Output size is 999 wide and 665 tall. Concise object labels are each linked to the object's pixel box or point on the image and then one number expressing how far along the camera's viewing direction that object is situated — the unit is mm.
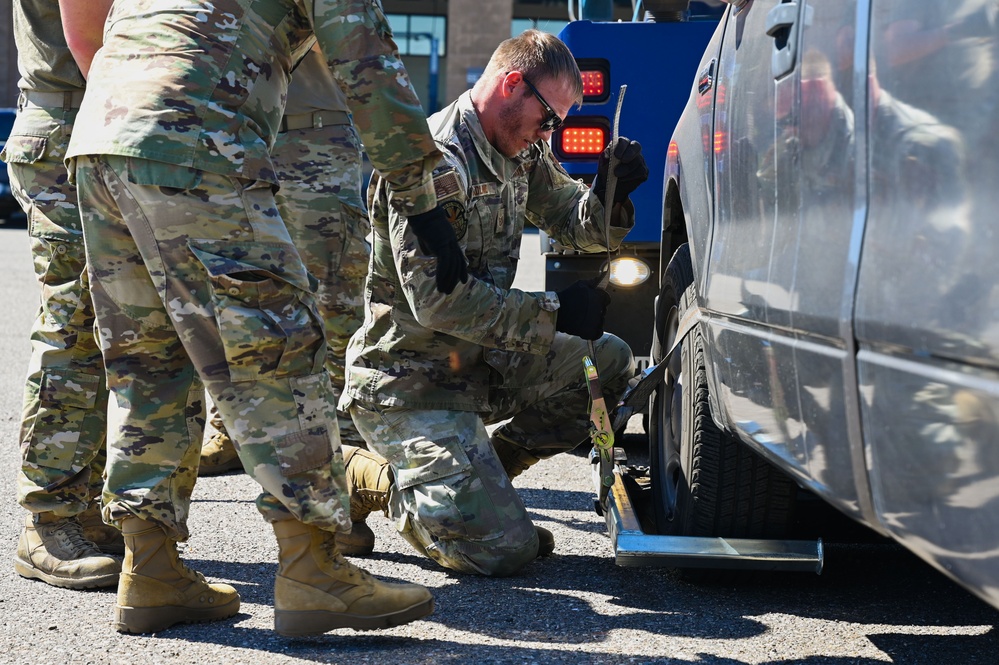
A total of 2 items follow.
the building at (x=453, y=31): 25562
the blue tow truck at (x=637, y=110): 3830
